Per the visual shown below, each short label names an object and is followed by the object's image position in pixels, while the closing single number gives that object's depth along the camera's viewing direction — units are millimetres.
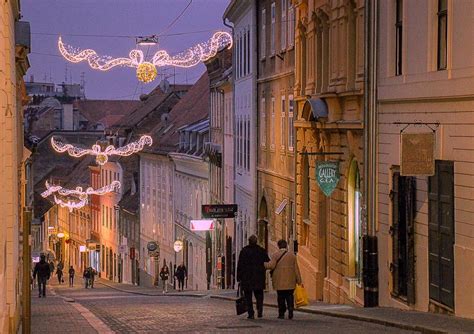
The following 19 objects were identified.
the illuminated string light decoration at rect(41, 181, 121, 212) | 83875
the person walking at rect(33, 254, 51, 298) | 42594
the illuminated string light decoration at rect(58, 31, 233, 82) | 32438
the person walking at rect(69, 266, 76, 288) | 71762
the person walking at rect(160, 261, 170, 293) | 55850
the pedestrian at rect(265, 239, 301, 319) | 21625
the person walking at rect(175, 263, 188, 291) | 59688
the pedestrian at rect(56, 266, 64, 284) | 75219
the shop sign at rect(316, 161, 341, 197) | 26109
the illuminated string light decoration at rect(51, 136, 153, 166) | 59609
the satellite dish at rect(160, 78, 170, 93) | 97612
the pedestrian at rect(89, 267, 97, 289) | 65625
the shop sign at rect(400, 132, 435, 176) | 19016
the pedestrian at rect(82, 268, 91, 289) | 65438
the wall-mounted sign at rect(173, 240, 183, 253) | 60406
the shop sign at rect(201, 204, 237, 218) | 43000
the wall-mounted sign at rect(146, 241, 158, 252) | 61312
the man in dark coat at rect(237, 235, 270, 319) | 21609
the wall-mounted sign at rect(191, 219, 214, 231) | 48844
